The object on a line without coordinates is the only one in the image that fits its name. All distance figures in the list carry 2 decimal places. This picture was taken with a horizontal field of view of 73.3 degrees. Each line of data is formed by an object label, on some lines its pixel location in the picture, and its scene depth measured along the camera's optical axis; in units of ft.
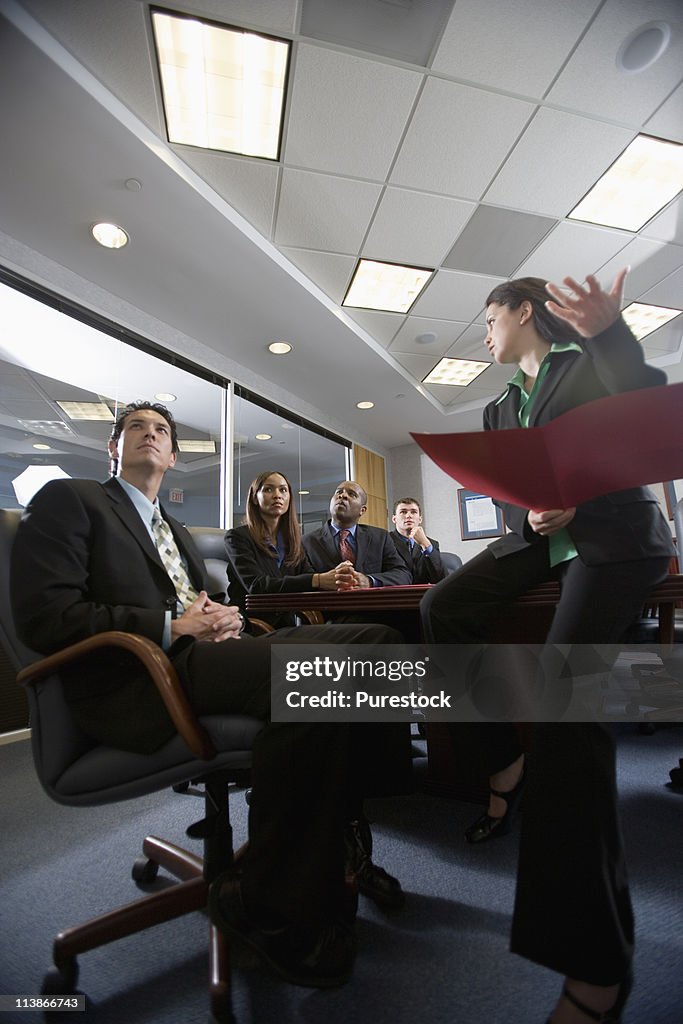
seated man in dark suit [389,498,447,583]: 11.40
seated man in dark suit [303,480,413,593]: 9.42
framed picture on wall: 12.54
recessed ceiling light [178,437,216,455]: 15.53
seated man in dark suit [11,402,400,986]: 2.74
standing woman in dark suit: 2.02
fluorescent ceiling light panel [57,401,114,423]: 12.49
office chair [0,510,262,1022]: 2.99
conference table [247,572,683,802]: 3.67
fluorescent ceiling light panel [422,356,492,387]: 16.30
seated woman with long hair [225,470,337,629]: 7.55
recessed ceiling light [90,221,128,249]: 10.22
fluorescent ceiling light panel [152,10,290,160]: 7.07
